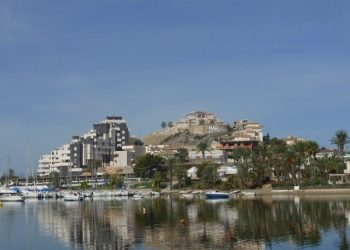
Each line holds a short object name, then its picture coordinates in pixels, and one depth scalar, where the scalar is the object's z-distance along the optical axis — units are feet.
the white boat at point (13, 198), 458.99
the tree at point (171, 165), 541.17
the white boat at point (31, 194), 516.49
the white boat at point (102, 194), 497.46
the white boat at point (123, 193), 500.04
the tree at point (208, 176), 497.46
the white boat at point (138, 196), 468.75
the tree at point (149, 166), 597.11
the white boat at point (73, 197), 456.45
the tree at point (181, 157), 608.96
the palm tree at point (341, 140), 470.39
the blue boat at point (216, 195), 400.88
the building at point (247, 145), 642.80
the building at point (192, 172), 554.22
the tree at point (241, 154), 488.97
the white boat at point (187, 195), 444.64
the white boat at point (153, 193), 491.72
